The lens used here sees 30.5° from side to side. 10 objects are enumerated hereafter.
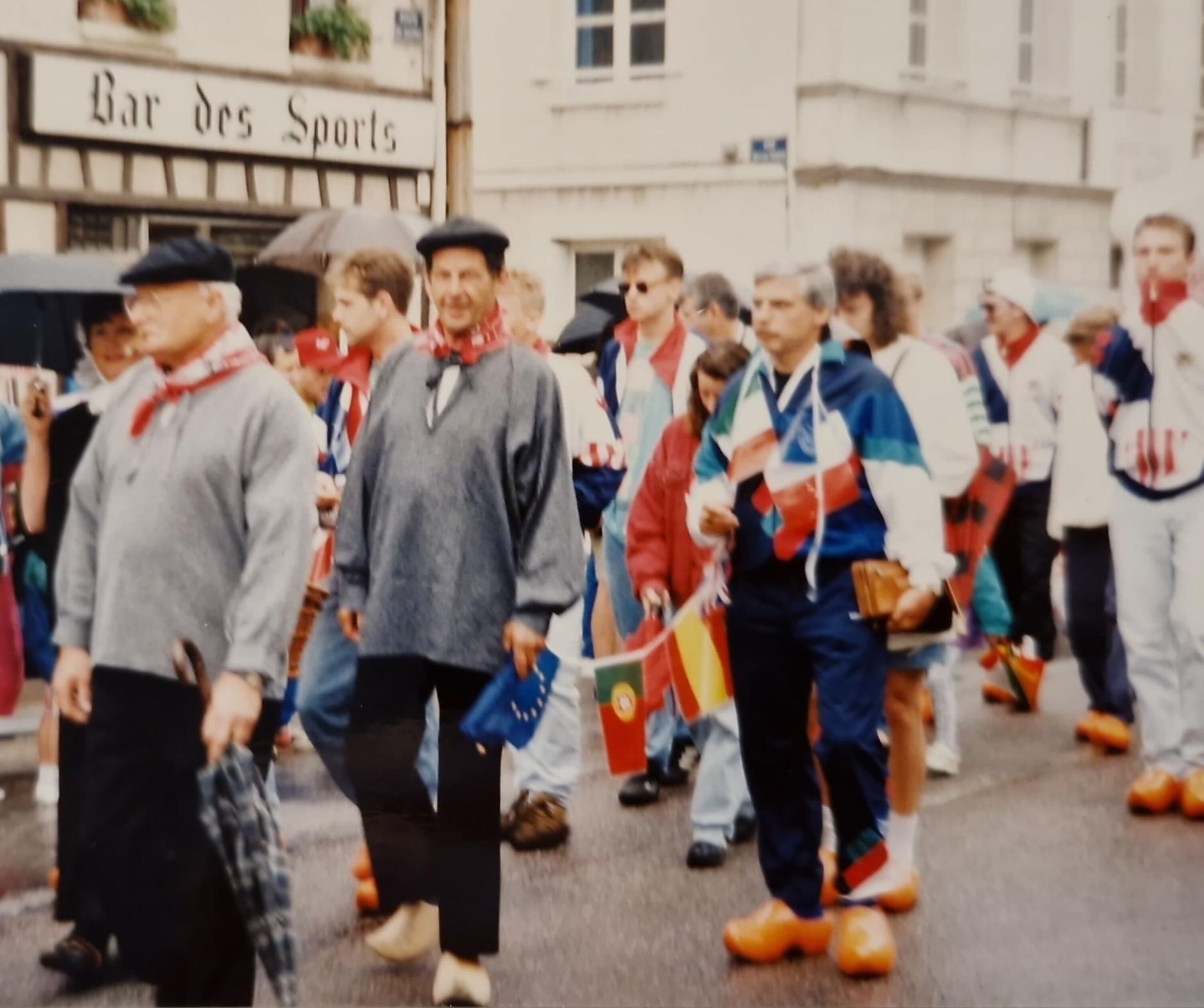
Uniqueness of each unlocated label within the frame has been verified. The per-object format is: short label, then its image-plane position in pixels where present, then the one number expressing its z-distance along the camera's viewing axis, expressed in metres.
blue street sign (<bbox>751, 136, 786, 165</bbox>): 5.79
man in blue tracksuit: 4.97
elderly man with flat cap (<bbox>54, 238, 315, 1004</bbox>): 4.23
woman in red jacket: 5.86
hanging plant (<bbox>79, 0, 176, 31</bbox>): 4.97
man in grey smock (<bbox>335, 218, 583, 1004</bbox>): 4.72
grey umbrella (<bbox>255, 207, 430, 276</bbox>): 5.35
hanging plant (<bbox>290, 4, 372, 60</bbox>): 5.25
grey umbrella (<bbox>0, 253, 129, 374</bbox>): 4.91
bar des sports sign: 4.92
